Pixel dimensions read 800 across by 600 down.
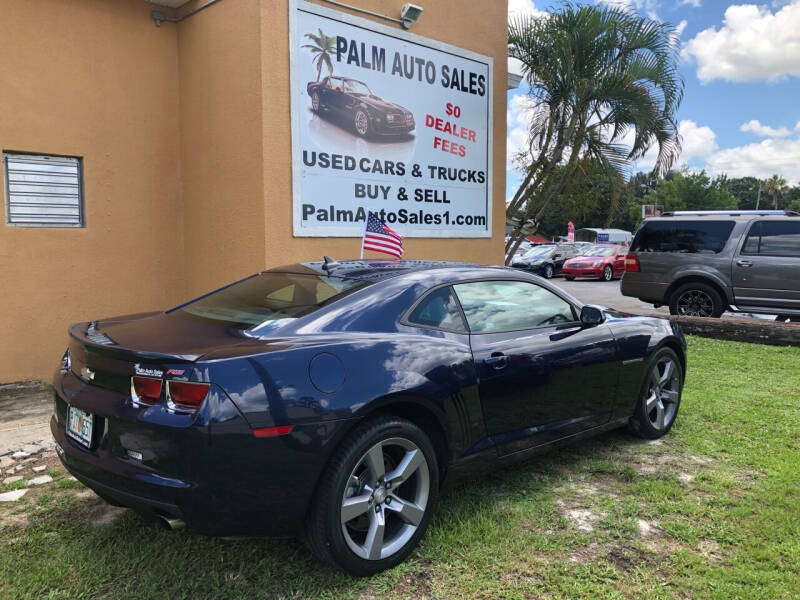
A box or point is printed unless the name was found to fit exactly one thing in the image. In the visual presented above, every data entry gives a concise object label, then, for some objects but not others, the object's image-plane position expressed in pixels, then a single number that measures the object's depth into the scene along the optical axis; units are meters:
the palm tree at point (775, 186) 92.99
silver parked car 9.30
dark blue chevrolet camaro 2.53
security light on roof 7.13
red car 23.38
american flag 6.20
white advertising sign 6.45
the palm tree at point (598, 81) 9.42
